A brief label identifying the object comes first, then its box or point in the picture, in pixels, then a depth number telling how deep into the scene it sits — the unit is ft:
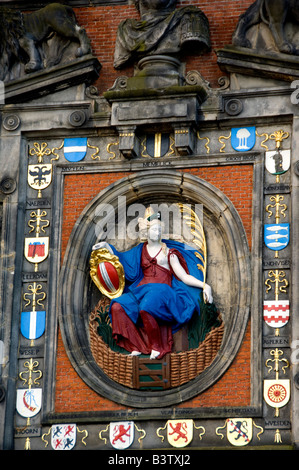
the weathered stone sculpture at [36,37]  81.51
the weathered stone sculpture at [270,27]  78.95
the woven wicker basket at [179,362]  75.87
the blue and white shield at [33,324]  77.46
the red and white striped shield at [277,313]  75.20
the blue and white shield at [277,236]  76.38
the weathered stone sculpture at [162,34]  80.28
